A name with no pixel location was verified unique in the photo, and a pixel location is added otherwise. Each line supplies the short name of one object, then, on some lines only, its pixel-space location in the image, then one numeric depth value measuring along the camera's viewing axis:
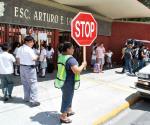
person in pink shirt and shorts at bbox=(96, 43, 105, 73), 7.07
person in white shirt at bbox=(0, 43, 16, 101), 3.52
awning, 6.45
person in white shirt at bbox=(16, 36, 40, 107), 3.43
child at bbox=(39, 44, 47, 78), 5.62
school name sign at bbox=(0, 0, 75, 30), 4.97
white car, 4.00
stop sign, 2.95
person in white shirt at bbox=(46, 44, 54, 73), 6.15
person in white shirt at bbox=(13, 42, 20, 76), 5.65
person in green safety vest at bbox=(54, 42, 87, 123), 2.78
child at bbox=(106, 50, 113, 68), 8.31
